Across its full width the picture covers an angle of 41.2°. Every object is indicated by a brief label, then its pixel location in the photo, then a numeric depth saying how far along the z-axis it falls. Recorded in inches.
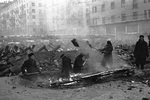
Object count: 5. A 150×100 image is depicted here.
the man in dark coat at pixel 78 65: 309.2
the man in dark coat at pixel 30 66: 300.4
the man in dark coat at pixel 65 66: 291.3
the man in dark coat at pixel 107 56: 346.0
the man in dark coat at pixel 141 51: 317.1
